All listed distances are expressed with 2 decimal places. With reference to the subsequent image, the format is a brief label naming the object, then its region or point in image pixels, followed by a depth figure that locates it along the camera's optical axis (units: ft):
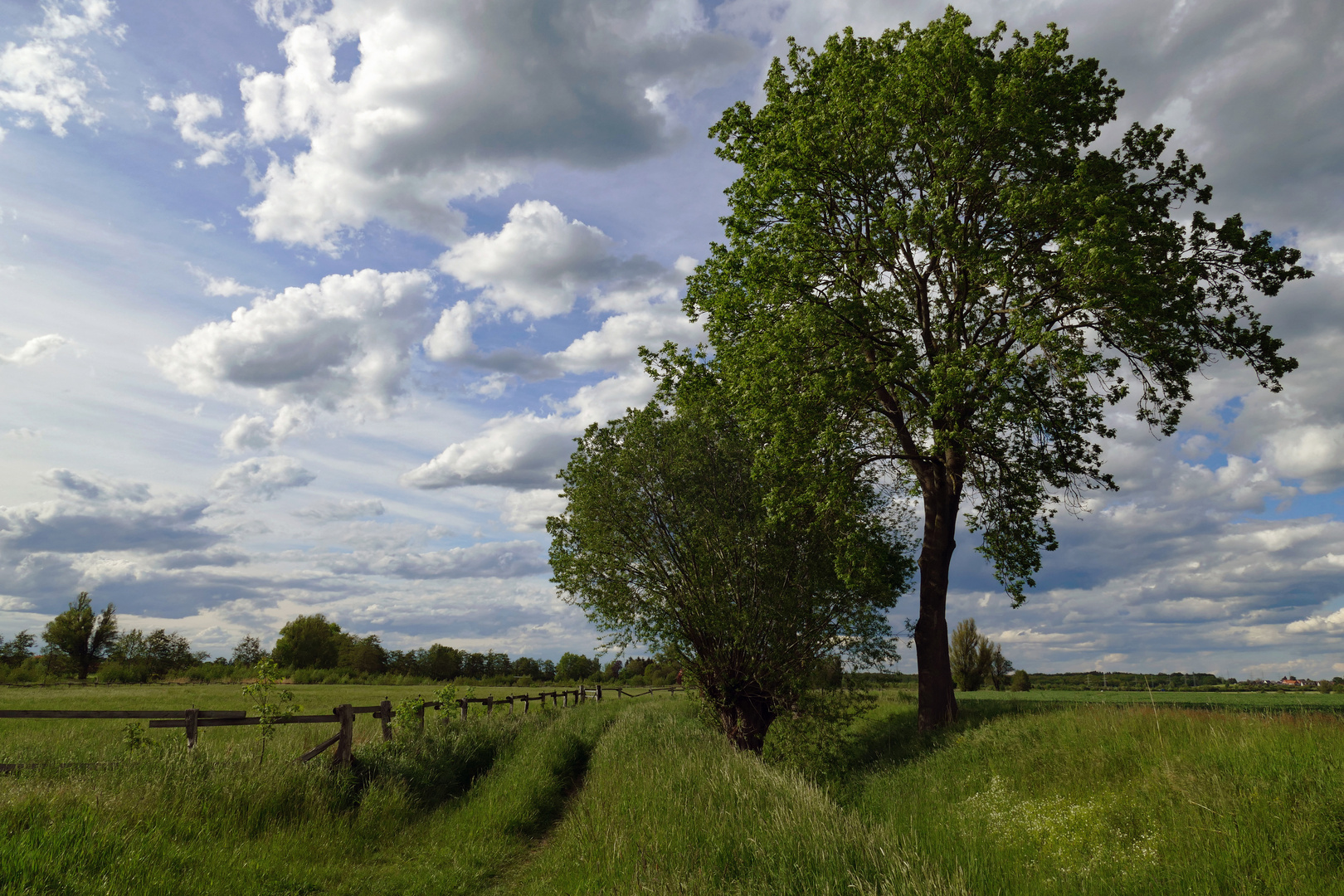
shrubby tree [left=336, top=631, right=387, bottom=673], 344.69
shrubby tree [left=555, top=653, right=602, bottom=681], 376.68
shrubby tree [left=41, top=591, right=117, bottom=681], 262.67
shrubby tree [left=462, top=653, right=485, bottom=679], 354.74
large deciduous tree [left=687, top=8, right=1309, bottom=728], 48.49
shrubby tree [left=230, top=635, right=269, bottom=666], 312.29
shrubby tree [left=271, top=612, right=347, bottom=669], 319.88
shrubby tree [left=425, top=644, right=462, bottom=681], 349.20
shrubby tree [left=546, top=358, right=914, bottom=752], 59.16
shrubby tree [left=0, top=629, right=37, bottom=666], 263.90
